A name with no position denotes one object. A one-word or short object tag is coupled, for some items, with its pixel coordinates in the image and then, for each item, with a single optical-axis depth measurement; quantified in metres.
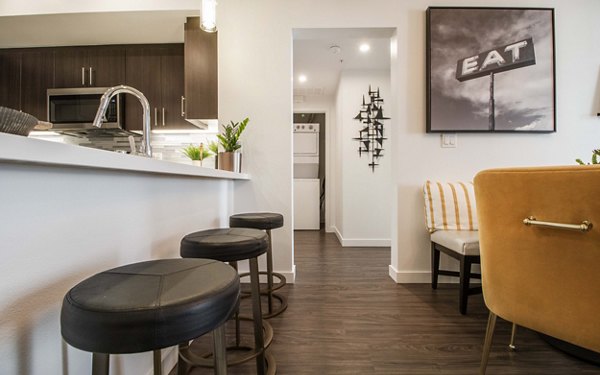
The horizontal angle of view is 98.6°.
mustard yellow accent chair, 0.72
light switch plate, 2.16
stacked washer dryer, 4.76
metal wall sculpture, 3.51
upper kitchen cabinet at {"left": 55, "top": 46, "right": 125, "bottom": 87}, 2.85
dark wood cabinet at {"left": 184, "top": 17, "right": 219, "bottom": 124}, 2.28
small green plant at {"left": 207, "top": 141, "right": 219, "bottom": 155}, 2.14
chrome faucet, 1.01
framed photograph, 2.09
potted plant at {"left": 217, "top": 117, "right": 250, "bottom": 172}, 2.02
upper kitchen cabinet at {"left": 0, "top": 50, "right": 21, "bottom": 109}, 2.84
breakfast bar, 0.53
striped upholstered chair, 1.91
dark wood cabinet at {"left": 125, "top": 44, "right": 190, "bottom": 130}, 2.84
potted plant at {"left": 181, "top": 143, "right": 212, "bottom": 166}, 2.11
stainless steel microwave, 2.77
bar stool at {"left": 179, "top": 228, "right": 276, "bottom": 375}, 0.93
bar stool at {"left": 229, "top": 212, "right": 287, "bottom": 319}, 1.58
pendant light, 1.71
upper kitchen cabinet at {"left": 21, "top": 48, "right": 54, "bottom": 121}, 2.85
